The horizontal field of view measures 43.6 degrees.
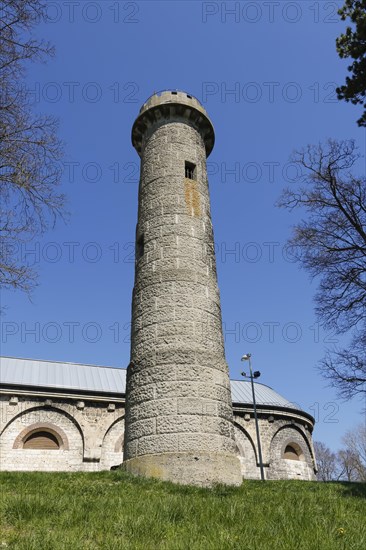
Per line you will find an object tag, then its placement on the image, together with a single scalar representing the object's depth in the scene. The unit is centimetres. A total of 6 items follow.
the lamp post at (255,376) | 1945
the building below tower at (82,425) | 1781
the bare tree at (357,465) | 3931
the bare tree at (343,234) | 1455
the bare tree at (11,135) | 760
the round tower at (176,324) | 863
